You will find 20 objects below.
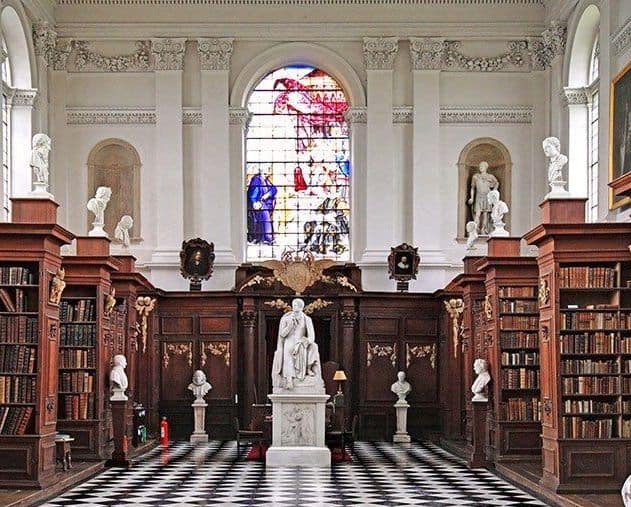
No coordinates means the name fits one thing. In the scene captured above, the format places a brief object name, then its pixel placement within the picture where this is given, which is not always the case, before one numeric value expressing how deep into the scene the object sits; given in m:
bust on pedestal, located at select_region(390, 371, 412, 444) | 23.39
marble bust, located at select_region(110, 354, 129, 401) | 17.84
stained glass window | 26.31
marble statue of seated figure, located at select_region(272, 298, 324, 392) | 18.58
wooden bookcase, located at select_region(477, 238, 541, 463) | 17.28
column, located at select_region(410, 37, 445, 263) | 25.23
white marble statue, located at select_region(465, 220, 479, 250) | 23.97
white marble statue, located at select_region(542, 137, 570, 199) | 14.40
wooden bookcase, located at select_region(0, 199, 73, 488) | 14.02
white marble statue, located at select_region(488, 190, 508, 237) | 18.12
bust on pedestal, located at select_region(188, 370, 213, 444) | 23.20
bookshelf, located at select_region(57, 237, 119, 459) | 17.41
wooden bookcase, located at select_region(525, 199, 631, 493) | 13.93
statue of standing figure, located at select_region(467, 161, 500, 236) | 25.23
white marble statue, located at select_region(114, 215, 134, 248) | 23.98
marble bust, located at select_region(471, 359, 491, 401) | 17.44
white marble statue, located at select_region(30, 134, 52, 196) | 14.51
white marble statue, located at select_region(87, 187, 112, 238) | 19.31
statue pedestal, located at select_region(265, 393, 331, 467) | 18.38
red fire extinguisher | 22.27
